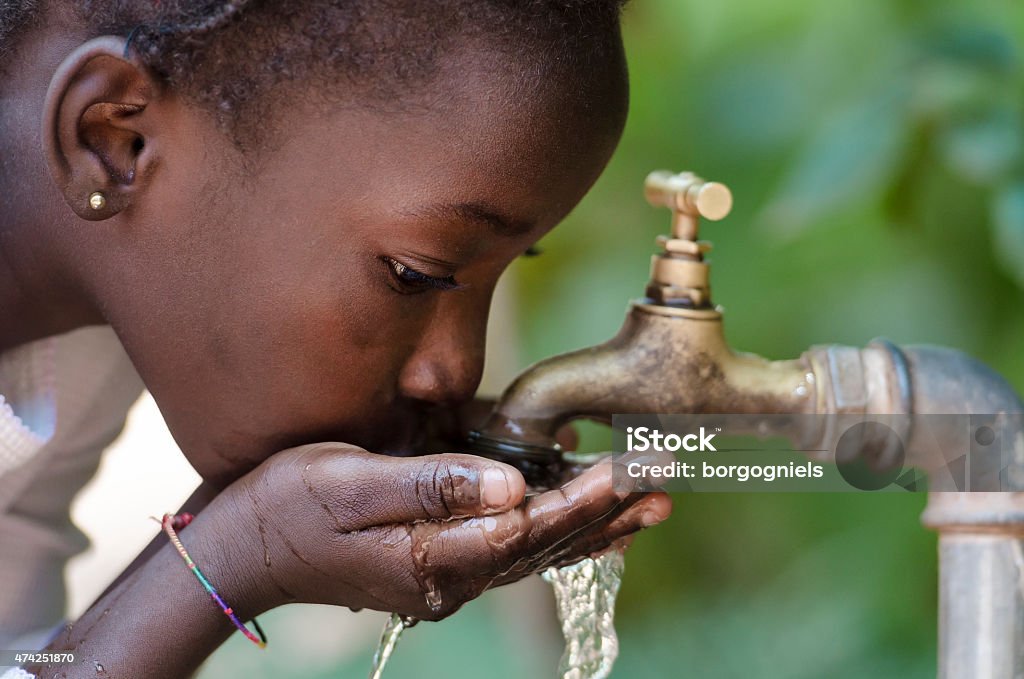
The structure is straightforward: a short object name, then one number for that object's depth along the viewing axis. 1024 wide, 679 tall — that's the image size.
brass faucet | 0.94
